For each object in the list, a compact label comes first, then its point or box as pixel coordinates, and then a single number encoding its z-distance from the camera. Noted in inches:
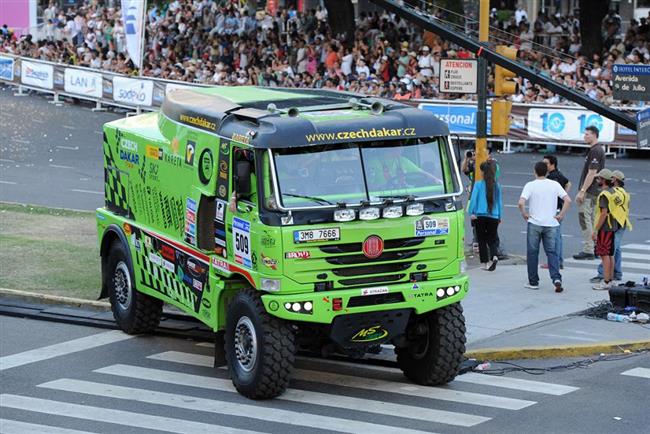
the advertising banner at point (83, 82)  1728.6
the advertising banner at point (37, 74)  1814.5
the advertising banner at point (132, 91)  1641.2
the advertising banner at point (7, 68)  1902.1
